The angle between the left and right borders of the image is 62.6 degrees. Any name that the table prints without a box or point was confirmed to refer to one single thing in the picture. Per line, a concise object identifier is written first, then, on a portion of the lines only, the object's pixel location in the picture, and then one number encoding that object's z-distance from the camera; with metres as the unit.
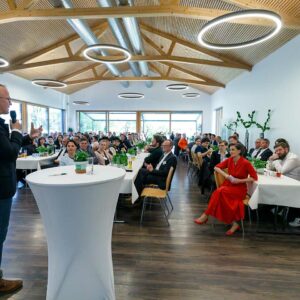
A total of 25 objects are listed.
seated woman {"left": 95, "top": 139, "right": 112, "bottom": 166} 4.08
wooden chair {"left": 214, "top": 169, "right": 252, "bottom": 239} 3.61
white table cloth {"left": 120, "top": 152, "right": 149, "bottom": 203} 3.36
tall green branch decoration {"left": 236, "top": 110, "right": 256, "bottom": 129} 6.92
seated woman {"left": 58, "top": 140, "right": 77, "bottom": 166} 4.06
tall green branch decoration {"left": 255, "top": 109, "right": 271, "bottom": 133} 6.19
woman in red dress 3.32
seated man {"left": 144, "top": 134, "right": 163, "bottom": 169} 4.82
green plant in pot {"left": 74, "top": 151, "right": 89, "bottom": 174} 1.83
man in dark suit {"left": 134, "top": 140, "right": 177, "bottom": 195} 3.97
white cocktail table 1.52
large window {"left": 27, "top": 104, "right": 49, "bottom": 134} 10.21
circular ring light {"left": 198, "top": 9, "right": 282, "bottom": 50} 2.95
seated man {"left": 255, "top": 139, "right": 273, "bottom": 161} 4.88
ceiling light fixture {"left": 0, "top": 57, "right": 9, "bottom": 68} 5.00
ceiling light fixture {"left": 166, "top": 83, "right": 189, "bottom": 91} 9.16
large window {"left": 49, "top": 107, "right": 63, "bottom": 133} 12.52
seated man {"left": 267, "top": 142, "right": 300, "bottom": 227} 3.69
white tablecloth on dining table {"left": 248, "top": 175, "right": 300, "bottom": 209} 3.12
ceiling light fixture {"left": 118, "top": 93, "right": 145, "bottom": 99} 10.29
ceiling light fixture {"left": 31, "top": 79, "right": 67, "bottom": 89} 7.31
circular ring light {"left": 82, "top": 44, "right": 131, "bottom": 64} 4.89
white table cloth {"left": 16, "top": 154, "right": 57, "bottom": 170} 5.18
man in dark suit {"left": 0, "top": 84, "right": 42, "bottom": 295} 1.82
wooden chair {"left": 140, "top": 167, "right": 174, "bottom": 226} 3.60
